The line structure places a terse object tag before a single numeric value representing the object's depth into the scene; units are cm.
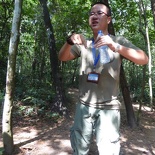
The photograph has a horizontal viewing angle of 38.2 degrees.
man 195
